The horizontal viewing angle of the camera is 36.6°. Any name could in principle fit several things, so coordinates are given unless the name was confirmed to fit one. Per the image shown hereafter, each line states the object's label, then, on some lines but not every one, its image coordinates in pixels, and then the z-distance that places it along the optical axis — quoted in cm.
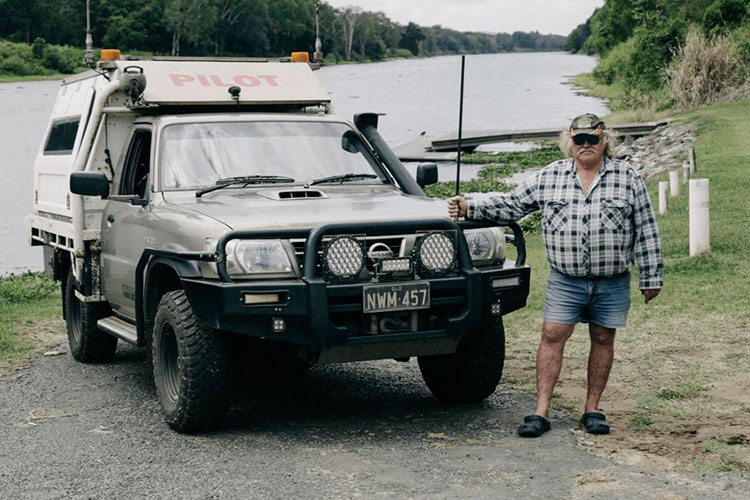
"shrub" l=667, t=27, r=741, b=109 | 4284
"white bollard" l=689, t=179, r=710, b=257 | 1212
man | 622
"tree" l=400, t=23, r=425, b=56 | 19252
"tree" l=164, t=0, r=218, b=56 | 8781
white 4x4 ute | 620
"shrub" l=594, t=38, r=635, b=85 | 6112
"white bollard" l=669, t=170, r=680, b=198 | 1914
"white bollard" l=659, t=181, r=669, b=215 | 1702
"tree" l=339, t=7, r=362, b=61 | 13500
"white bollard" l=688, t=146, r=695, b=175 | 2216
